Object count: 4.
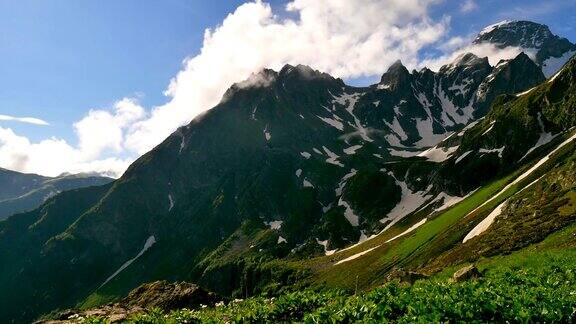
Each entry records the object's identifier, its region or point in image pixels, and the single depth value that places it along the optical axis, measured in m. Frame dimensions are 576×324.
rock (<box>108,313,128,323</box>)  28.66
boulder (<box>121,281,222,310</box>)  49.47
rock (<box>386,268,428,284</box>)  43.69
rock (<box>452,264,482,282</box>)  38.27
